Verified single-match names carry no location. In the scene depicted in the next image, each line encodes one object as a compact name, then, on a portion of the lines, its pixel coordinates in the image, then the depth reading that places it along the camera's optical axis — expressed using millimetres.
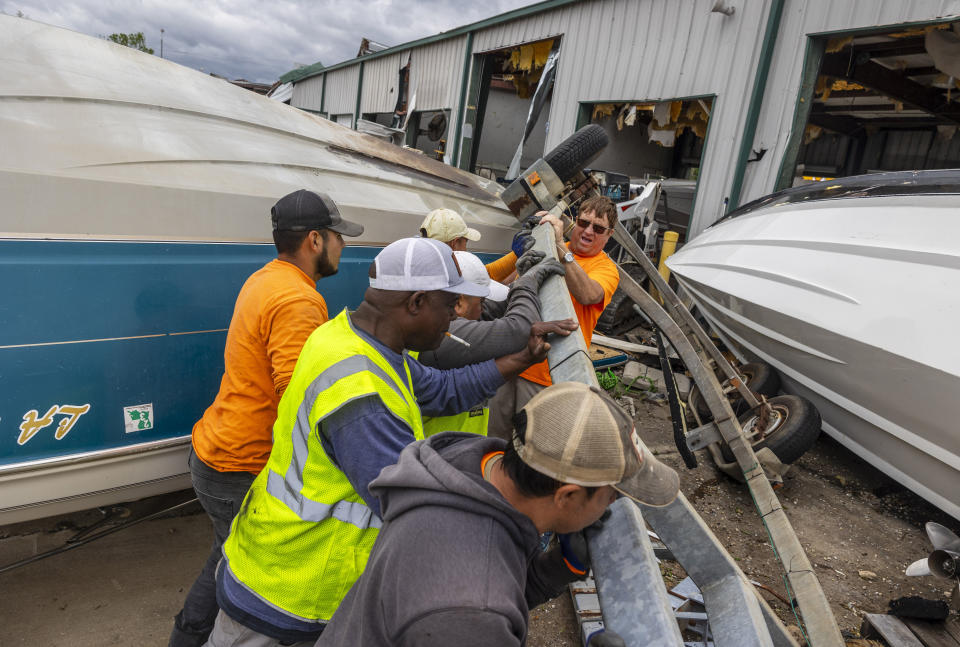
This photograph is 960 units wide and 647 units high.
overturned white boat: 2863
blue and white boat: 2105
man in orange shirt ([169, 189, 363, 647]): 1937
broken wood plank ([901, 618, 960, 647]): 2566
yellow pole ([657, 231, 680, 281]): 7344
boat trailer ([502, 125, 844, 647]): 928
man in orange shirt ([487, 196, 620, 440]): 2699
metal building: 5340
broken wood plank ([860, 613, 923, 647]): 2574
